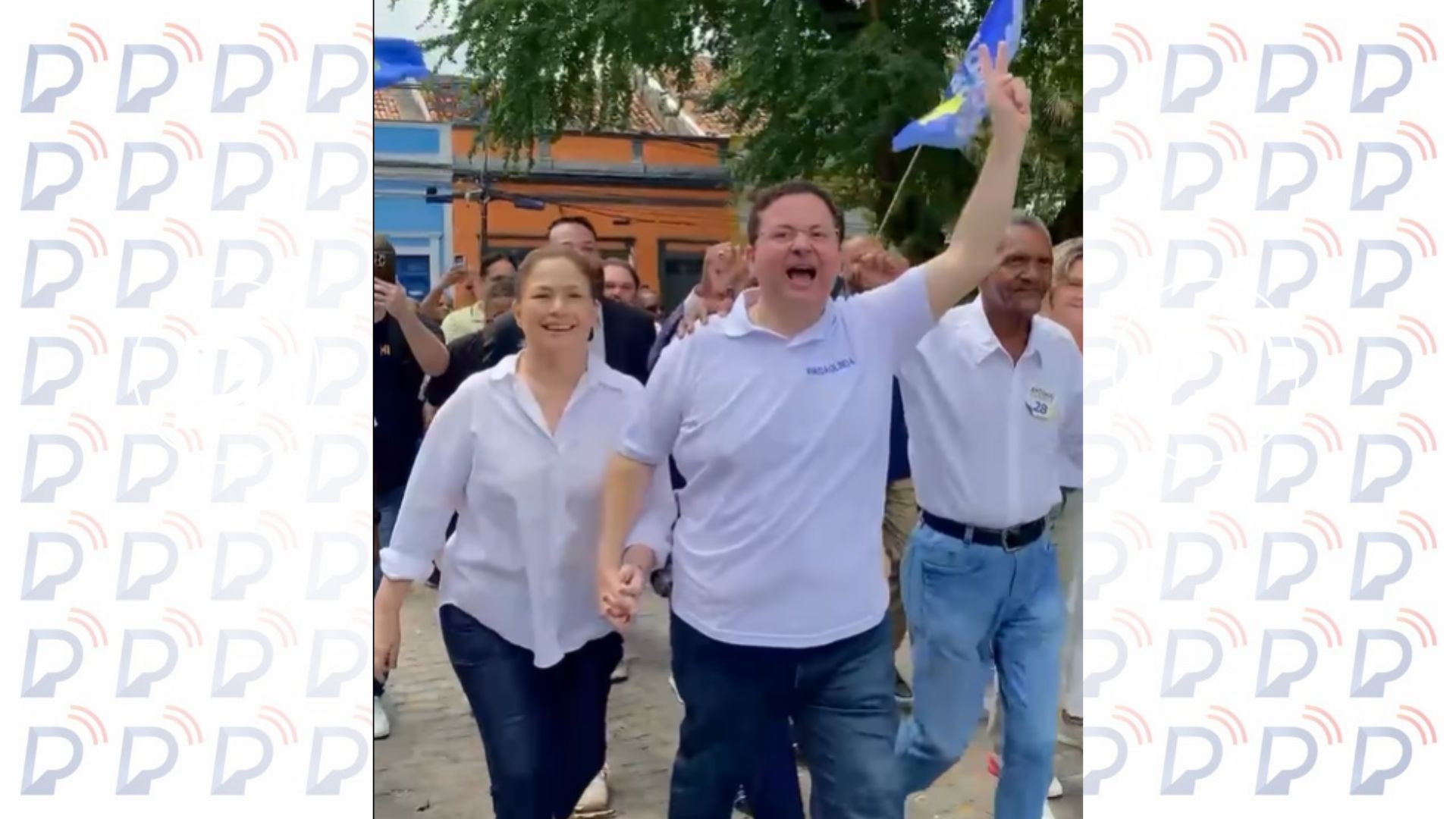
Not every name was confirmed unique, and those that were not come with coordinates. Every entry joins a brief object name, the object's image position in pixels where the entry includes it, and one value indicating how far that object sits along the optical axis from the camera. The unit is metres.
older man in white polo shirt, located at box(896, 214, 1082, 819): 2.66
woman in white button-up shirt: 2.50
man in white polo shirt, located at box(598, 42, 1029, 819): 2.33
